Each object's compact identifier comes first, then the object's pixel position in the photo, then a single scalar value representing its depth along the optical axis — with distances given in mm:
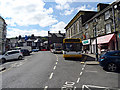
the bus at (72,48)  13344
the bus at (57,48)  29612
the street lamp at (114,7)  14961
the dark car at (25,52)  24334
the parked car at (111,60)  7402
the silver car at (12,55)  14953
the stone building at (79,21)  29109
